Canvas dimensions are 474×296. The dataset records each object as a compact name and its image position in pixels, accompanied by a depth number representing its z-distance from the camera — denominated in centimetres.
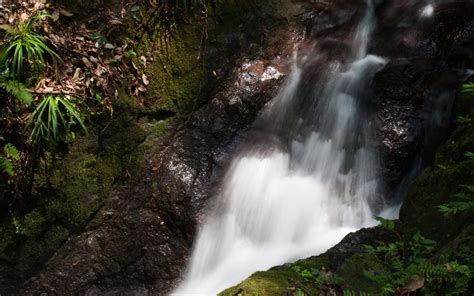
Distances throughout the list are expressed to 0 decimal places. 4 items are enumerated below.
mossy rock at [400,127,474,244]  341
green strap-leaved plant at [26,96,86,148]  454
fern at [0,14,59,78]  445
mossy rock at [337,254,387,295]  310
